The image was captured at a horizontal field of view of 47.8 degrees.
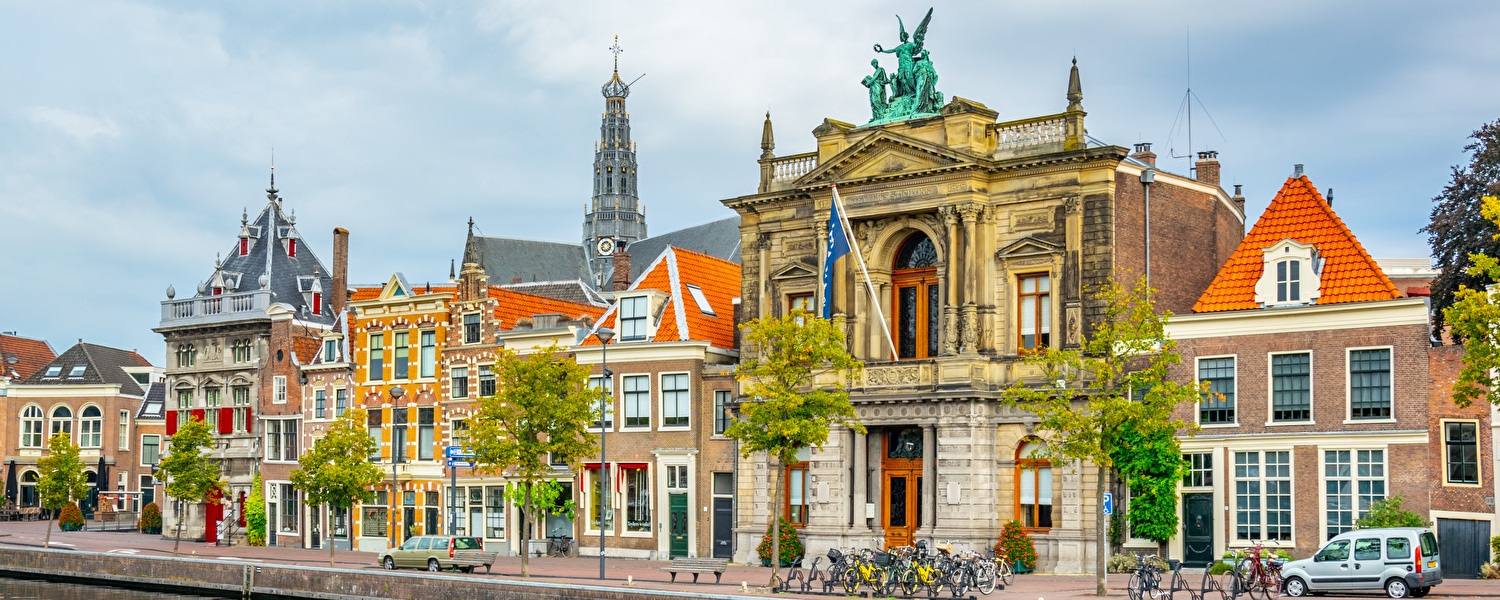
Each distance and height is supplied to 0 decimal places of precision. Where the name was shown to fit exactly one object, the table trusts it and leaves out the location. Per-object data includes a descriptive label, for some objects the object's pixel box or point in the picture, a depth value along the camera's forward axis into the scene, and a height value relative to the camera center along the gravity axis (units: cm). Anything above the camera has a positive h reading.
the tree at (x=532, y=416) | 4631 -25
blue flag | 4916 +468
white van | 3372 -322
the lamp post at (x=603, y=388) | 4520 +51
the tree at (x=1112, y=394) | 3581 +28
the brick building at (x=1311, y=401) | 4003 +13
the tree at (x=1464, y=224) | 4575 +504
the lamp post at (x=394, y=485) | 6193 -291
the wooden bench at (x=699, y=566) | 4094 -385
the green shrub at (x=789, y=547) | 4972 -411
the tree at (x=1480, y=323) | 3172 +157
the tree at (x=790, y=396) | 4006 +26
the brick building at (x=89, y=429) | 9362 -122
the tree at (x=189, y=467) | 6316 -227
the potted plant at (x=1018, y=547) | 4559 -380
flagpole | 4947 +358
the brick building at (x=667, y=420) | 5416 -43
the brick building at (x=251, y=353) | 6932 +230
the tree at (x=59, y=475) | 6919 -283
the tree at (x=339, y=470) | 5434 -202
